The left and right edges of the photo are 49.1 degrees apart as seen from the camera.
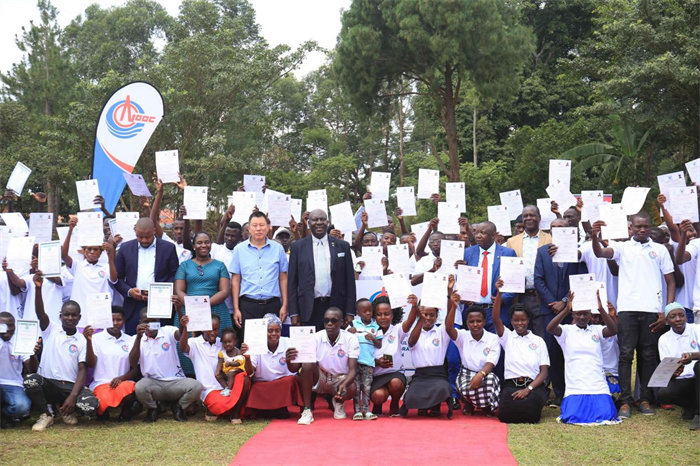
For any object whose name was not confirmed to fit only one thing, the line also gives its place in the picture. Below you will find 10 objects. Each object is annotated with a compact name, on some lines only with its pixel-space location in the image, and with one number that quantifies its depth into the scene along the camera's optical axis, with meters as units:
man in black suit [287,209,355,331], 8.29
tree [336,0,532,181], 23.48
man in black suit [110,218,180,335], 8.40
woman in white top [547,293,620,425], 7.73
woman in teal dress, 8.23
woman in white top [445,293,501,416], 8.02
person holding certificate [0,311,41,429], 7.63
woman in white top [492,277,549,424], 7.73
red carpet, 6.32
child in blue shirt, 8.02
